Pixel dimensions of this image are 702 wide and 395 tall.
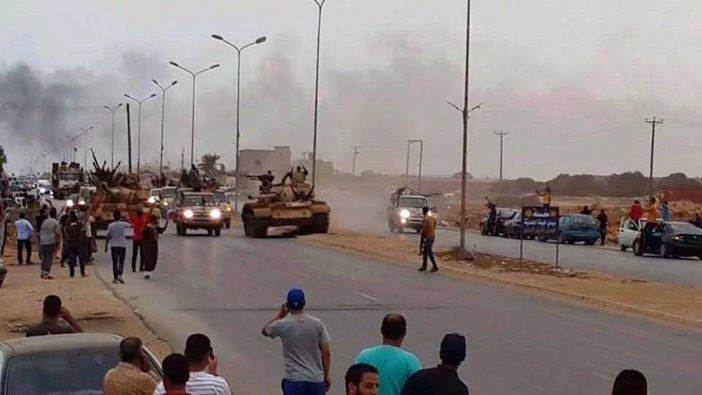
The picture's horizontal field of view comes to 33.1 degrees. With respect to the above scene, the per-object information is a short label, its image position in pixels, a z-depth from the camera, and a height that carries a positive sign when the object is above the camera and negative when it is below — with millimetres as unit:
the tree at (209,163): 150800 +607
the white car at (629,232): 45000 -1970
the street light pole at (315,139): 57634 +1601
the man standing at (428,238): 31577 -1708
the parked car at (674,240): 42062 -2073
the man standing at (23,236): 32594 -2104
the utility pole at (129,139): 98862 +2212
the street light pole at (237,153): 68750 +985
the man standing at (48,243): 28172 -1938
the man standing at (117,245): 26906 -1836
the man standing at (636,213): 46250 -1258
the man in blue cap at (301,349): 9242 -1407
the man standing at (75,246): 28469 -2009
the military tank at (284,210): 50344 -1726
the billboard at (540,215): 34906 -1109
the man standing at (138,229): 29547 -1590
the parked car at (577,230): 51625 -2231
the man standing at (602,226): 53281 -2078
